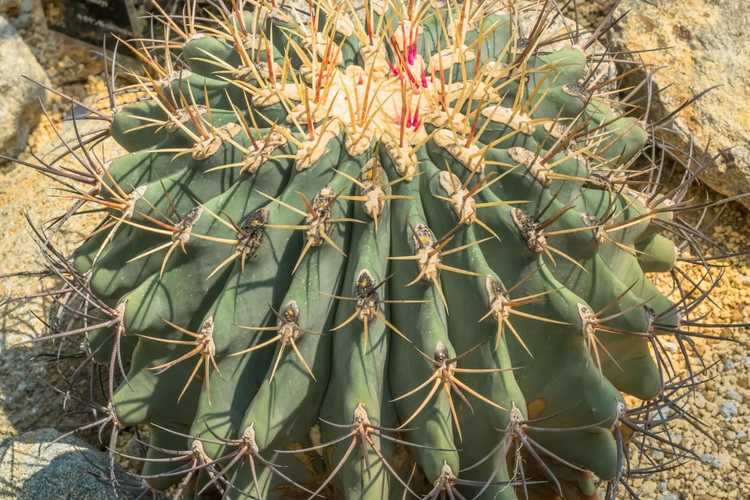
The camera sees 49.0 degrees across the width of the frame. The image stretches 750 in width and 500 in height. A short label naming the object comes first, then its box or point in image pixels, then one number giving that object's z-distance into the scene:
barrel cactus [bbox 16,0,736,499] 1.71
